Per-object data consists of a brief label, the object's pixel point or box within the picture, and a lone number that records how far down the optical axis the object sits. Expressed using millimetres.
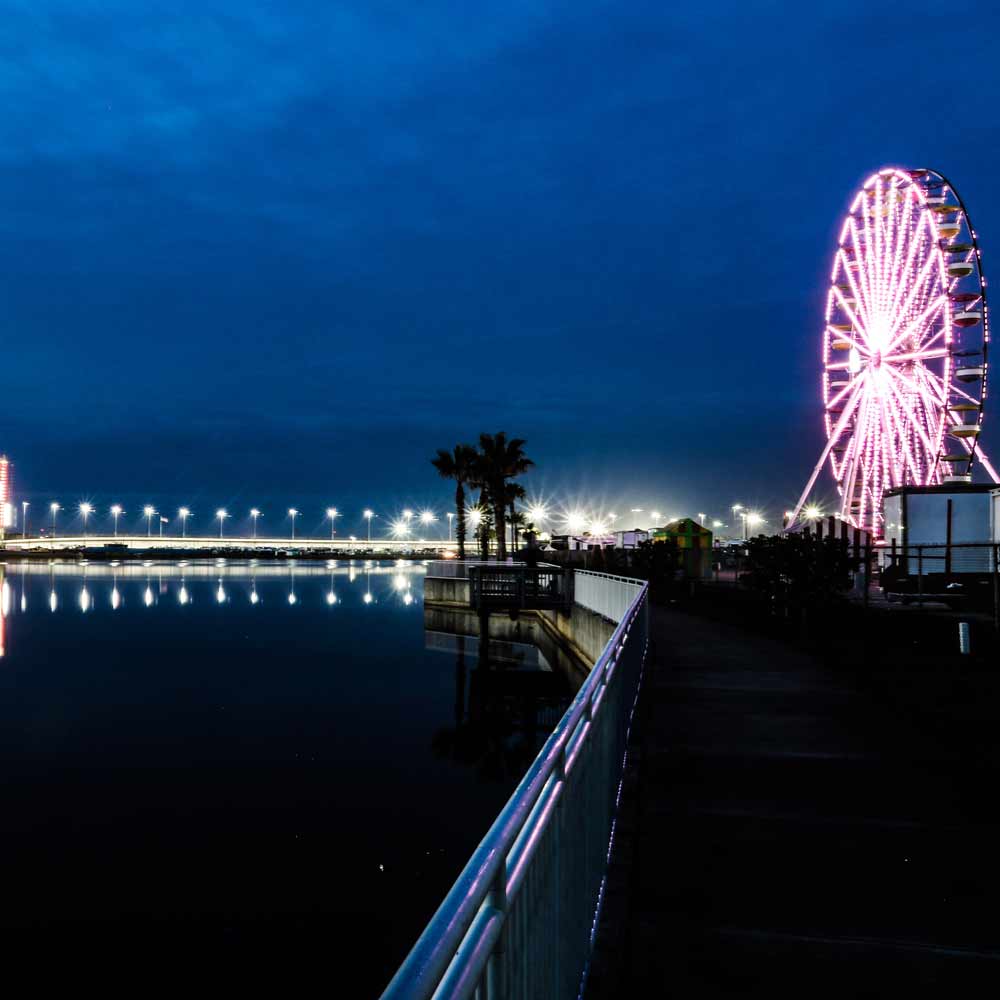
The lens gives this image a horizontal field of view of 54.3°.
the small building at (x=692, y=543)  48156
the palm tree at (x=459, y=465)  83875
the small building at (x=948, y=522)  28656
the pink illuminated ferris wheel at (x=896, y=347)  35219
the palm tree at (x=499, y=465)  83125
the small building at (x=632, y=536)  76212
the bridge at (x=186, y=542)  180375
